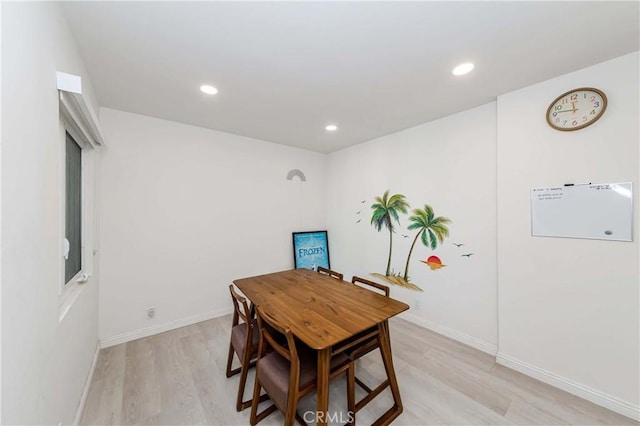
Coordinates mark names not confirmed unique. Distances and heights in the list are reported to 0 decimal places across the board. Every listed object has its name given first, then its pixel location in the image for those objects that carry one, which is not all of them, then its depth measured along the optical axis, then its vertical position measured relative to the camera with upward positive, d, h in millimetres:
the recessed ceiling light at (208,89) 2114 +1152
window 1680 +37
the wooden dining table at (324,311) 1342 -713
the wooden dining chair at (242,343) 1727 -1053
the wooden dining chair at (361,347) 1524 -957
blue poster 4023 -656
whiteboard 1706 +13
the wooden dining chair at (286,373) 1330 -1024
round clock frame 1796 +861
